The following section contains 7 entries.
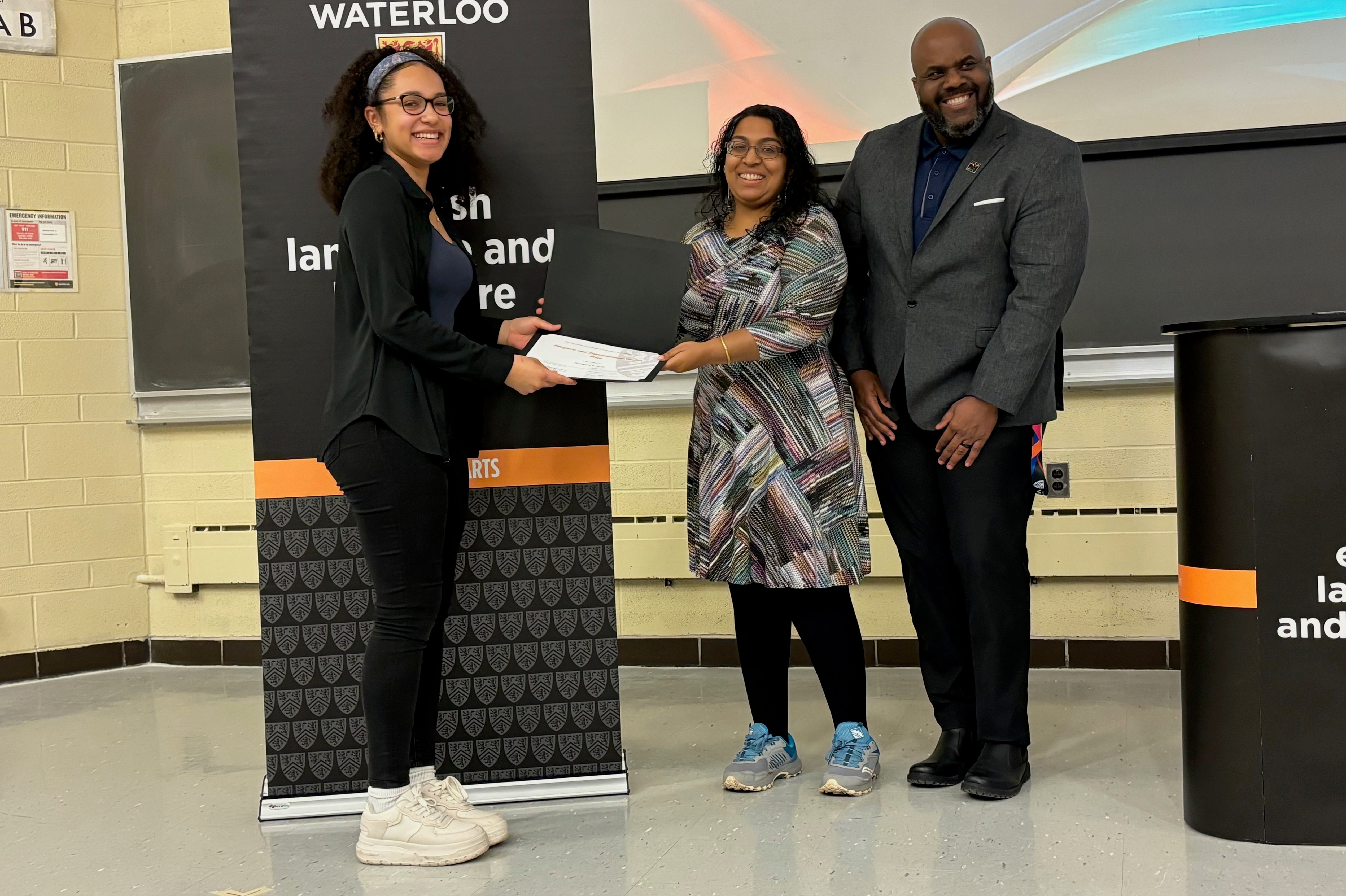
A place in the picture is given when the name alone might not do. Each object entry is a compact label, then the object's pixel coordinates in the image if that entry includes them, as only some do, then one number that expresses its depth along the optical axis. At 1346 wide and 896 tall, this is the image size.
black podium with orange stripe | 2.01
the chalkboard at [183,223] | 4.16
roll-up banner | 2.49
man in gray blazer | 2.35
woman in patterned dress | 2.47
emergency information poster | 4.10
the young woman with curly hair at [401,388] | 2.11
